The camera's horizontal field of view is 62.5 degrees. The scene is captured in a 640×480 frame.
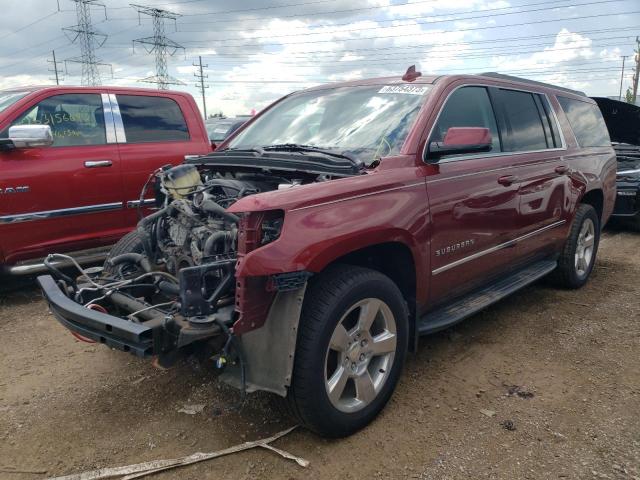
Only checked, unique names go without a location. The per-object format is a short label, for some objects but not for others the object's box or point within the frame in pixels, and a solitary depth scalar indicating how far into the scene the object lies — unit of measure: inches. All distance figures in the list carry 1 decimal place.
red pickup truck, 182.7
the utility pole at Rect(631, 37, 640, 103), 1580.3
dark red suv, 96.7
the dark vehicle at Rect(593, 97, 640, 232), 303.4
